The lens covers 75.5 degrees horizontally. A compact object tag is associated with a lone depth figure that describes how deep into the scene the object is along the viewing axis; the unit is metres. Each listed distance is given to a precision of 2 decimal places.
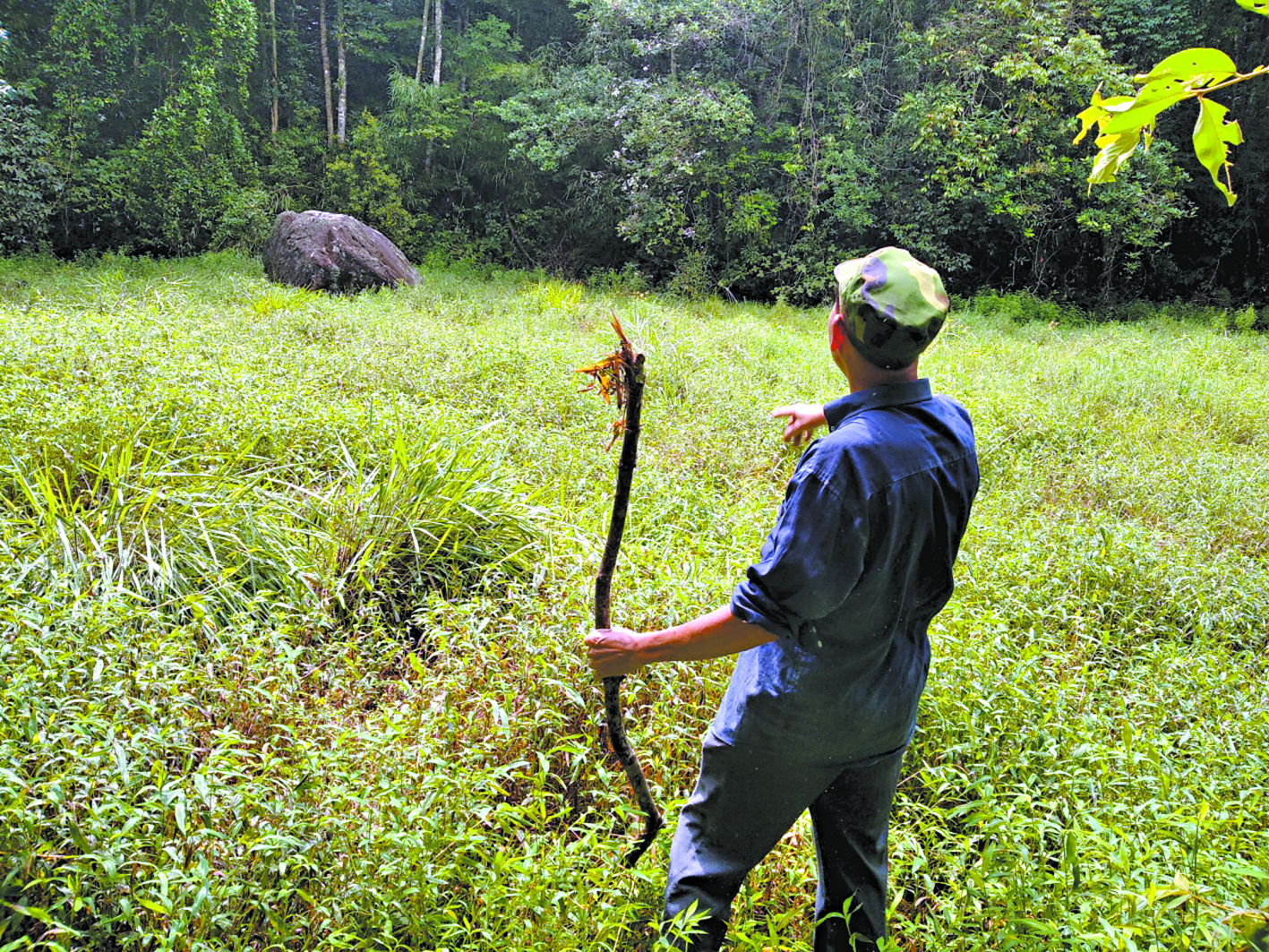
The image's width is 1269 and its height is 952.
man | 1.30
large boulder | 10.11
